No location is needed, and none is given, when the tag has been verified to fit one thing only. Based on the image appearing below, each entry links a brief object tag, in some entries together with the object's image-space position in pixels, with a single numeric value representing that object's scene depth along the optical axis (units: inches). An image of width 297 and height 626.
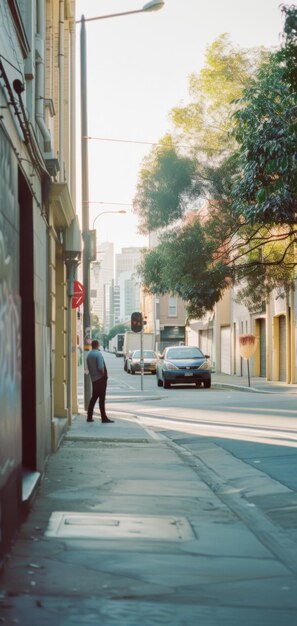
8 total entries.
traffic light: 1302.9
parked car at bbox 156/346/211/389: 1364.8
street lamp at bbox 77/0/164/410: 835.4
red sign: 724.0
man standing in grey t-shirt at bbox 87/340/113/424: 702.5
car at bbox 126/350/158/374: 2140.7
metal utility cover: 268.3
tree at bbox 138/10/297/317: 1248.2
